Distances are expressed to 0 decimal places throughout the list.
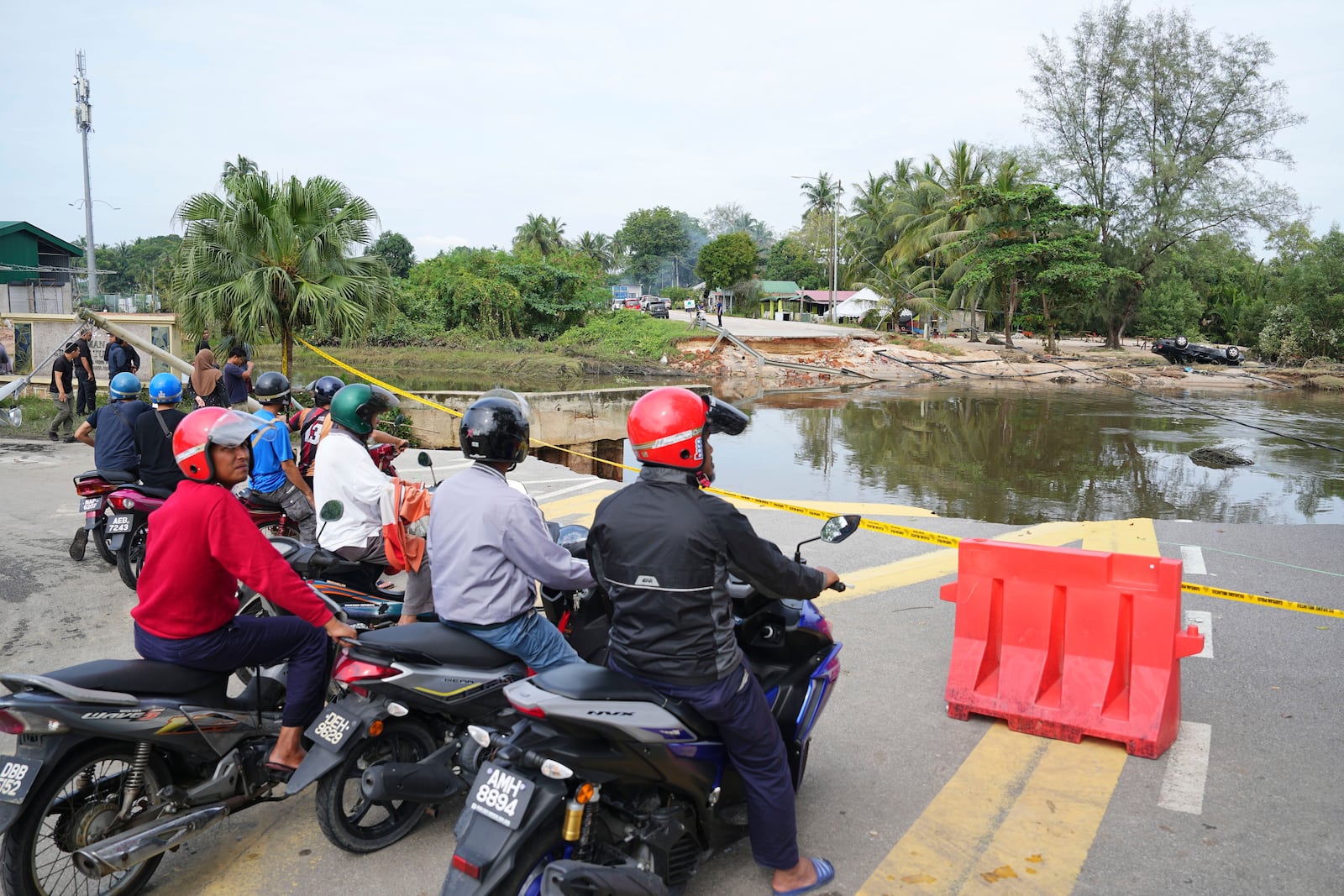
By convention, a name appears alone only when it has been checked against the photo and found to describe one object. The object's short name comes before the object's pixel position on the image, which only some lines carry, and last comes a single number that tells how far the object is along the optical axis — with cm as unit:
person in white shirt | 511
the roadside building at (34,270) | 2845
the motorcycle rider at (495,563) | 360
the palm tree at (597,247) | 9150
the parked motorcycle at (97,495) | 692
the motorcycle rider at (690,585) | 299
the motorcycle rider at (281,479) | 630
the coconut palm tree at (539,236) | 7881
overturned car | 4044
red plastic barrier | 437
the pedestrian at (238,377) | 1156
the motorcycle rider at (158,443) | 689
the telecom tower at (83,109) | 3170
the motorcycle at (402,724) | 334
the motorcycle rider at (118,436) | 705
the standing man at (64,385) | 1402
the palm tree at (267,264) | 1366
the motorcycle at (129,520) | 669
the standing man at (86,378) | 1458
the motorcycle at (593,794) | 282
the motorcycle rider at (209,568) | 333
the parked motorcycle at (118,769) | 295
